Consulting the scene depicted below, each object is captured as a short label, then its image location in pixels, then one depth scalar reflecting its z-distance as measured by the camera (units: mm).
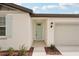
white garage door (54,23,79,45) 6527
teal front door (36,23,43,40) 8983
